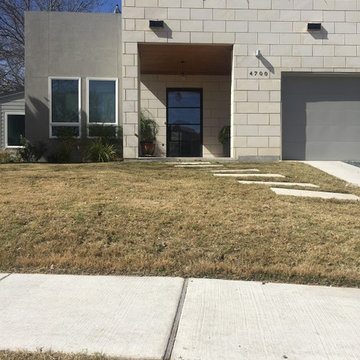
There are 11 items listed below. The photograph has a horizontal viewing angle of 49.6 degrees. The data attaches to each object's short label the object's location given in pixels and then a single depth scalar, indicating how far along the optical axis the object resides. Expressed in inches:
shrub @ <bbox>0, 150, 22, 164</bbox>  502.9
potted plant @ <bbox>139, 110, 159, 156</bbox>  547.8
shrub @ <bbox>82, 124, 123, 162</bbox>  469.4
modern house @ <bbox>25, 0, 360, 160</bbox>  451.8
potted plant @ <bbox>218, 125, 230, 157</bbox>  581.9
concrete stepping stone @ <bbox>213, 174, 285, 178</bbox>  331.3
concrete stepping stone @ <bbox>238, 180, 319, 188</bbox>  292.7
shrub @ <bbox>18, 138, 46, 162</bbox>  499.2
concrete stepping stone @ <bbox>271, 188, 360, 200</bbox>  251.8
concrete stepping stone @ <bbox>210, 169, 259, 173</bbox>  364.7
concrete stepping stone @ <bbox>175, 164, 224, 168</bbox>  398.6
